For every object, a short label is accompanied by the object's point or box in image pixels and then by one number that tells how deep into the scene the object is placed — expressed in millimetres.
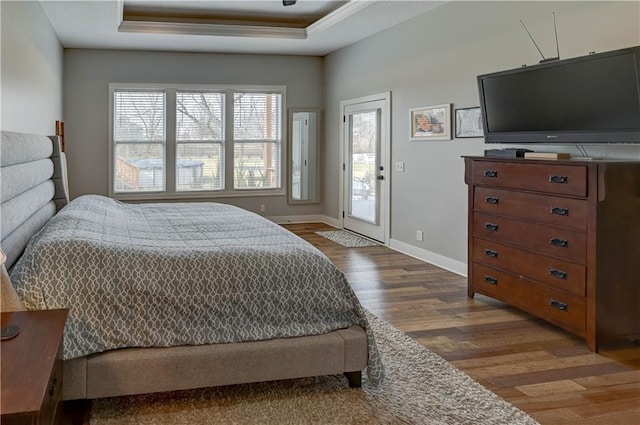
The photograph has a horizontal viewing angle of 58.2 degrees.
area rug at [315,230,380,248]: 7283
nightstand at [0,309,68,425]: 1393
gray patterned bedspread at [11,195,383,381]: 2486
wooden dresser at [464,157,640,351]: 3479
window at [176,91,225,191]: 8617
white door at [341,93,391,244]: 7184
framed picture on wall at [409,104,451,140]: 5762
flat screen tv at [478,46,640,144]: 3414
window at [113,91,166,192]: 8367
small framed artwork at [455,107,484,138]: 5258
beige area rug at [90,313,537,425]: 2596
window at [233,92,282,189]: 8898
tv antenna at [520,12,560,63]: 4108
